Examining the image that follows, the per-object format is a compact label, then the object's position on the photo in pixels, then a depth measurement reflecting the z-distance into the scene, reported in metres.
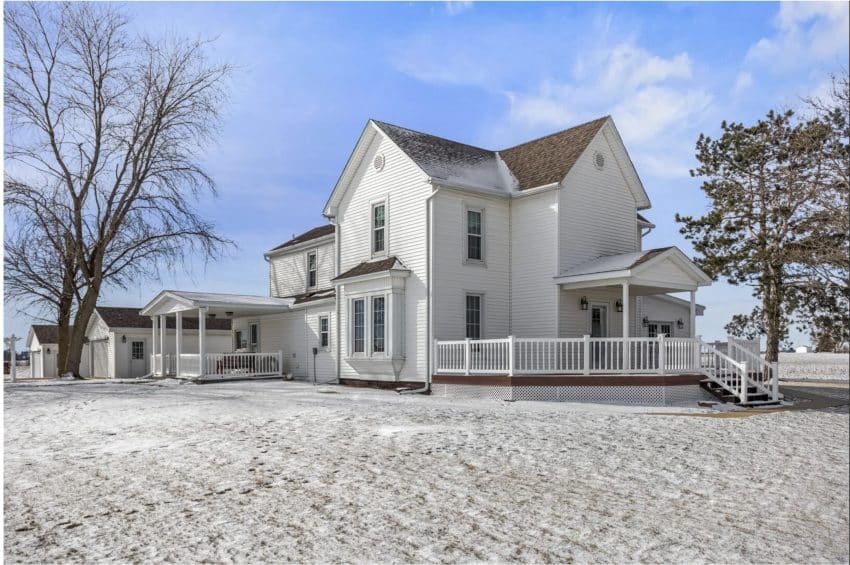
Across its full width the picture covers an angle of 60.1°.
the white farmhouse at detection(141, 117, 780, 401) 17.34
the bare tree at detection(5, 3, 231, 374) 30.06
